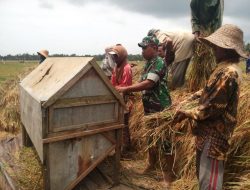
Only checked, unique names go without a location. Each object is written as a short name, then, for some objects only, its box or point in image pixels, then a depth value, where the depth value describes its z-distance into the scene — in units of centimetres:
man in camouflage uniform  304
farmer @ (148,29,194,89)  407
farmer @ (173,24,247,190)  186
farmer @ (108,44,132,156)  360
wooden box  251
